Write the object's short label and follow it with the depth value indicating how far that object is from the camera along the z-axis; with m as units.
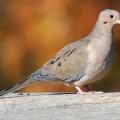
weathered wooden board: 10.92
